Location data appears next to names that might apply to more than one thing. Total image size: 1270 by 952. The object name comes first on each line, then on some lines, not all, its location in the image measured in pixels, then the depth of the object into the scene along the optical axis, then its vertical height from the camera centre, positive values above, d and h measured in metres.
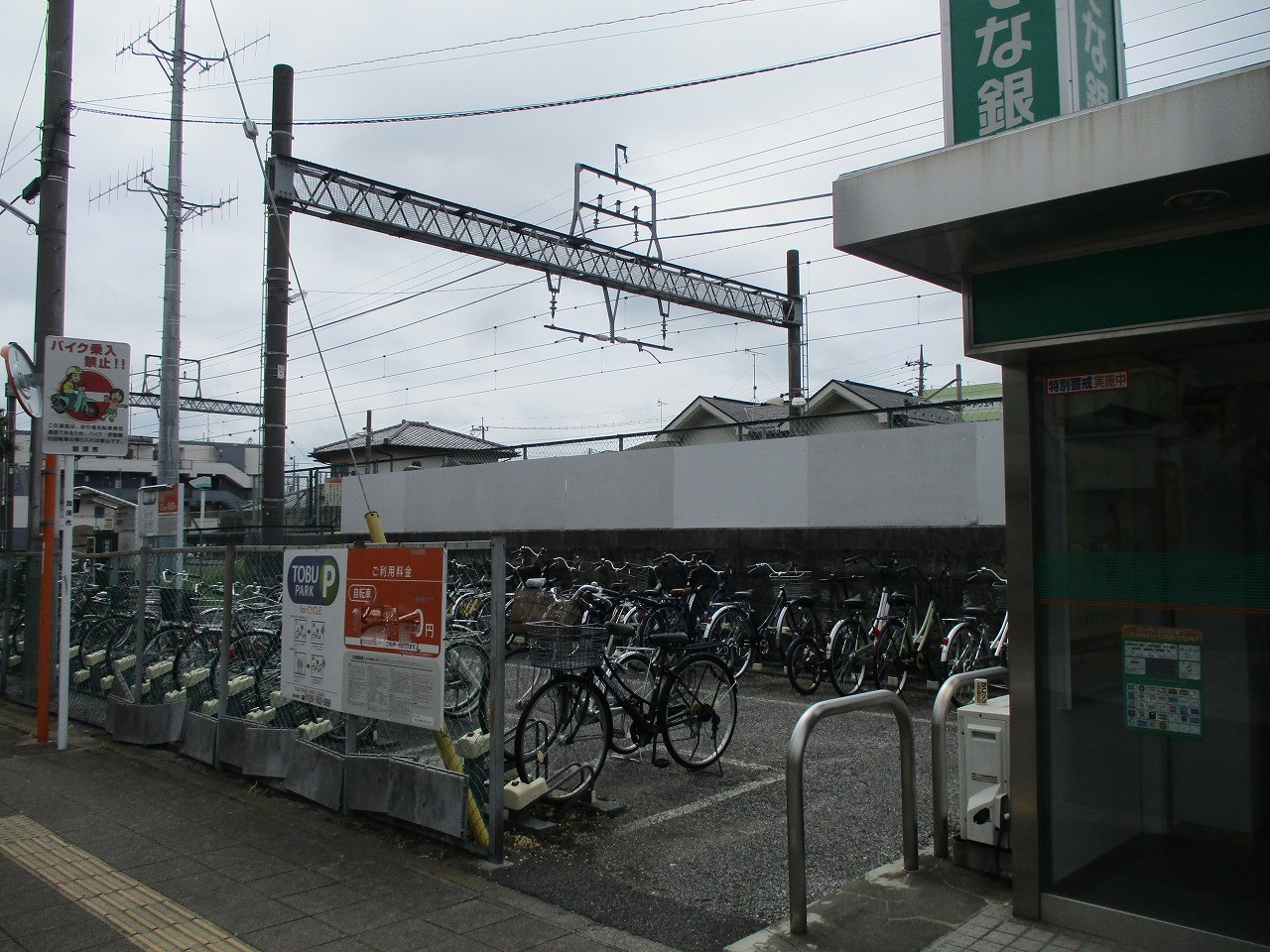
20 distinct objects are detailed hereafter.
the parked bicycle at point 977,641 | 8.88 -1.11
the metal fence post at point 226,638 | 6.58 -0.77
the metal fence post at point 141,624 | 7.58 -0.78
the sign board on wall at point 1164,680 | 3.61 -0.60
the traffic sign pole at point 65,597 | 7.54 -0.58
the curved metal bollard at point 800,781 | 3.68 -1.06
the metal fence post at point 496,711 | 4.75 -0.93
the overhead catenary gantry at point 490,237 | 13.30 +4.46
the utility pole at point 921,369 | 45.72 +7.45
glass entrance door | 3.54 -0.41
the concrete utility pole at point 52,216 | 9.22 +3.04
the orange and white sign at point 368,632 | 4.92 -0.60
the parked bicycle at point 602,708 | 5.29 -1.12
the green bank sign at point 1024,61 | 4.10 +2.06
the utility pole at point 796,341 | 20.69 +3.97
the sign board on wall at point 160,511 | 12.80 +0.20
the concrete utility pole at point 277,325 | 16.08 +3.35
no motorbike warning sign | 7.84 +1.04
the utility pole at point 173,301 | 14.55 +3.49
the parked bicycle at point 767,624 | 10.41 -1.11
